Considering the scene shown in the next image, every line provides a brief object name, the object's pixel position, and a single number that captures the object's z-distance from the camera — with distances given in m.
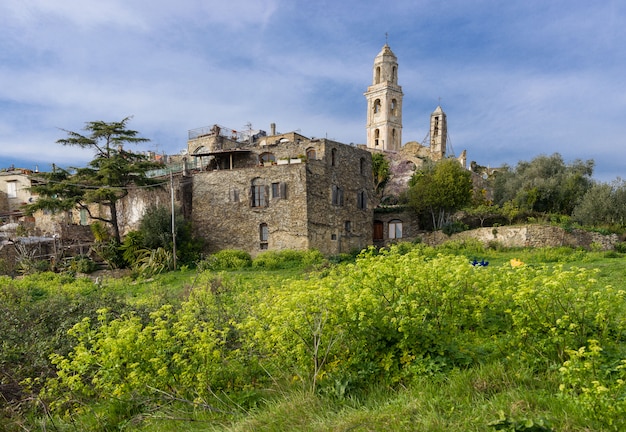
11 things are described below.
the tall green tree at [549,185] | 32.75
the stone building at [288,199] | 27.08
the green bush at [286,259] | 24.12
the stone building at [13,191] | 39.28
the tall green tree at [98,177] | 25.94
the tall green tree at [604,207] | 27.95
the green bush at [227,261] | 24.22
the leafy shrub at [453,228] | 29.31
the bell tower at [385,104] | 58.19
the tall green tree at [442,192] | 30.19
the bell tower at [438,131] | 55.81
